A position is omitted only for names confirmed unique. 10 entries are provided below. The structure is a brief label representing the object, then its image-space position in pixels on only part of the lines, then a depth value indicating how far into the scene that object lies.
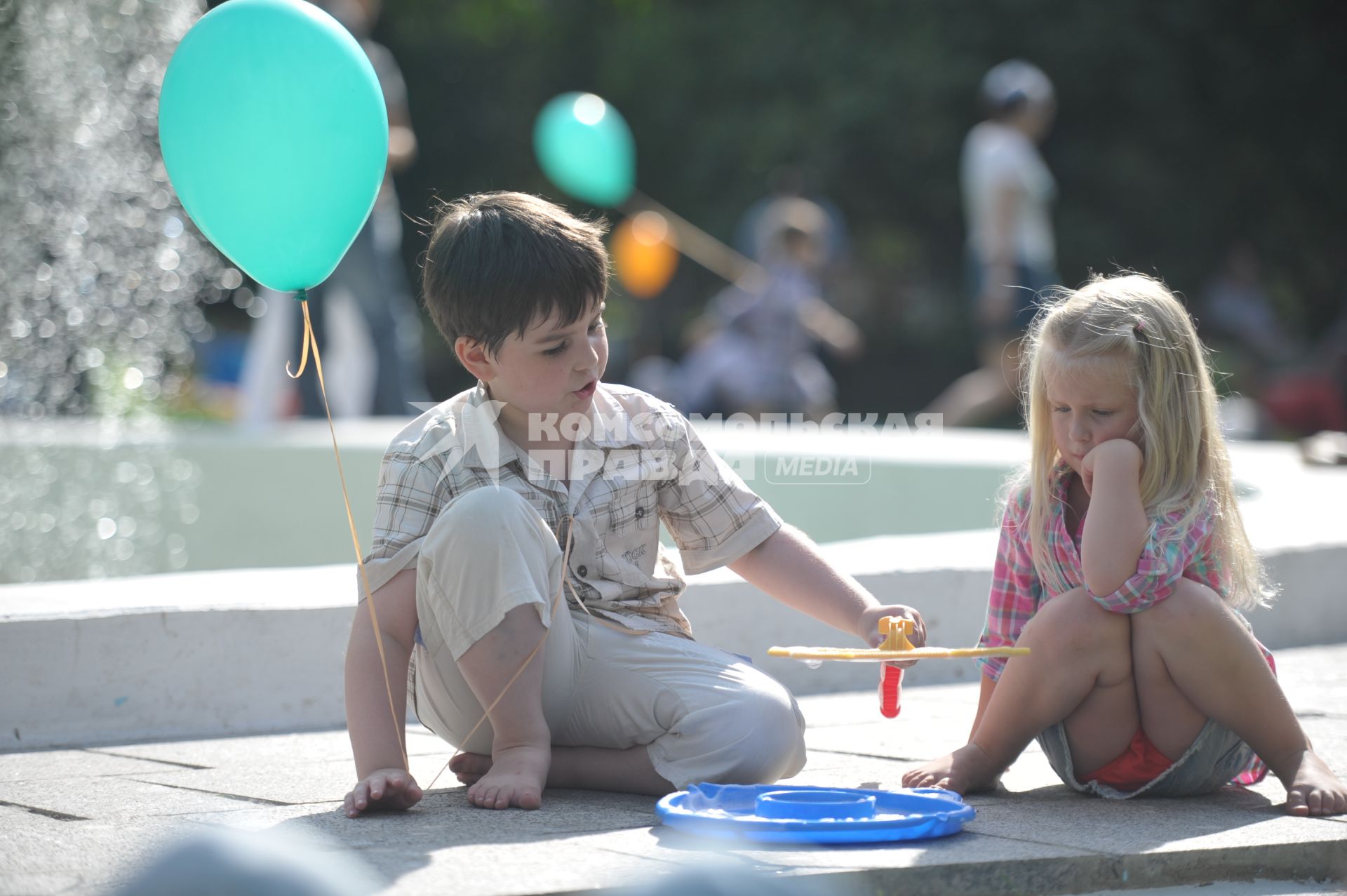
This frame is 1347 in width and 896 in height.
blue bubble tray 3.83
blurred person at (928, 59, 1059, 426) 15.59
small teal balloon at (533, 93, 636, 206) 19.27
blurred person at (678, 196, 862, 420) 18.55
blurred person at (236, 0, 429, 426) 12.52
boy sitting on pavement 4.35
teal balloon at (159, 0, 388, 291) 4.98
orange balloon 24.62
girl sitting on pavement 4.32
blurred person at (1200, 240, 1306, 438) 25.08
